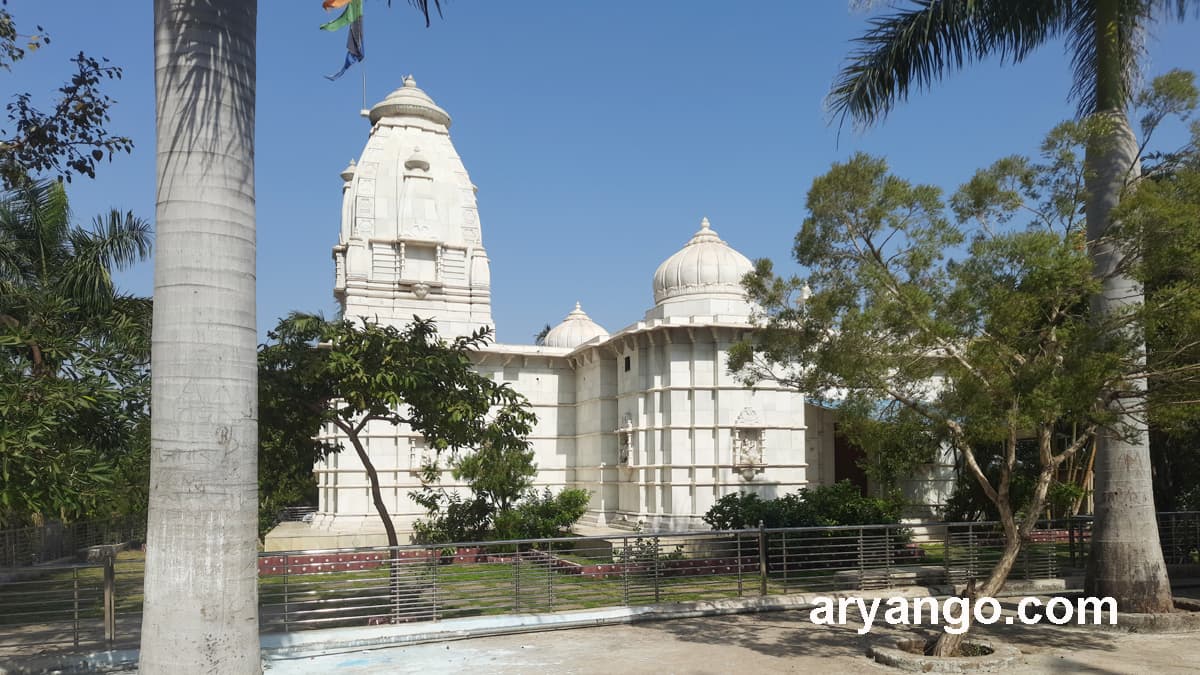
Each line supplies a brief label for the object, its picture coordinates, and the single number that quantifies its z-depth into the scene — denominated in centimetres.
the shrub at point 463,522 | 1970
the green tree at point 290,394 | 1216
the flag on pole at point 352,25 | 628
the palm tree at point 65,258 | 1255
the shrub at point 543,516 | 1955
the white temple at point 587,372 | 2420
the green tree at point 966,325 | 831
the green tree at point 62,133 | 972
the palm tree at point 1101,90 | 1114
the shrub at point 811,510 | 1769
